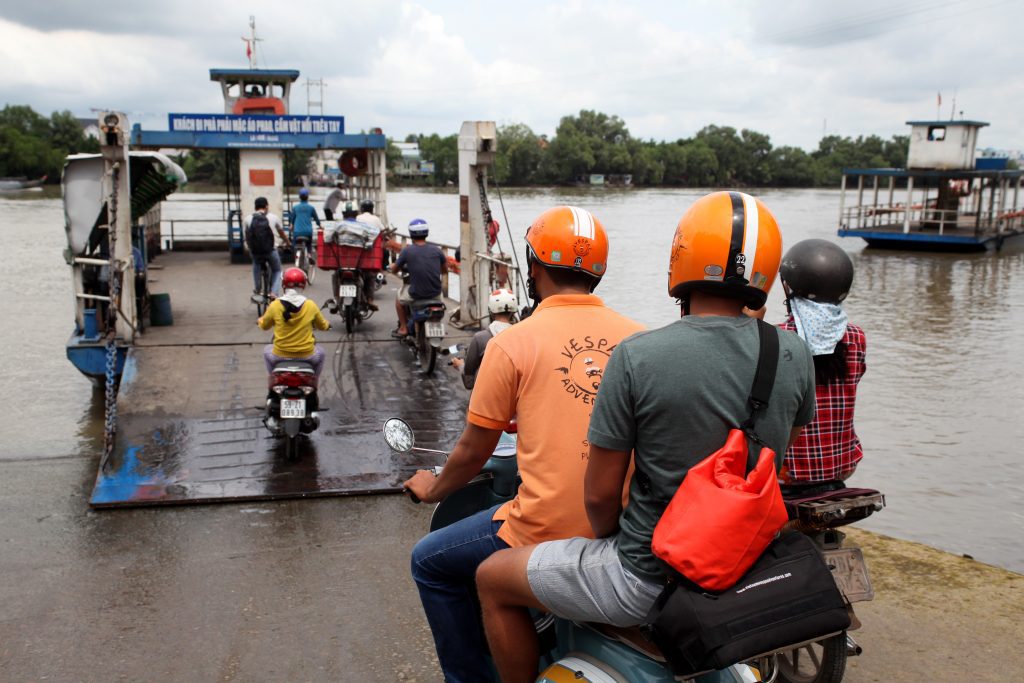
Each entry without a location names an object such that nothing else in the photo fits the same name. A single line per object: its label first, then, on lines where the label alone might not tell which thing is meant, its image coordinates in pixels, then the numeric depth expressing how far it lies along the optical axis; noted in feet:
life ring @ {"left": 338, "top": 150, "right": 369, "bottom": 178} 71.46
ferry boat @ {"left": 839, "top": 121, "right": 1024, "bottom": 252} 118.73
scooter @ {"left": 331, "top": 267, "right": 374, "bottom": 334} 34.11
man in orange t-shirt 8.14
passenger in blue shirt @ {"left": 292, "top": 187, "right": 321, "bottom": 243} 54.08
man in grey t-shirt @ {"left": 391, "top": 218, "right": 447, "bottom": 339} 31.12
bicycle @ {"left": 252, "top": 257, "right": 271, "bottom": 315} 35.96
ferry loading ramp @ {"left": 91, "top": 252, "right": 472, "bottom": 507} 20.26
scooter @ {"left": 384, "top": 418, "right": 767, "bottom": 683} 7.50
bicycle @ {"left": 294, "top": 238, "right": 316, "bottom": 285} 52.44
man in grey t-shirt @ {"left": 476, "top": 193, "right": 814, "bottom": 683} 6.81
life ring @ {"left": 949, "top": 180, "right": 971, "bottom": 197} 127.95
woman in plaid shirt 11.72
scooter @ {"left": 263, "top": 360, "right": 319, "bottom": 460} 21.59
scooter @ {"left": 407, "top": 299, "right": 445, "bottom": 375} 29.12
